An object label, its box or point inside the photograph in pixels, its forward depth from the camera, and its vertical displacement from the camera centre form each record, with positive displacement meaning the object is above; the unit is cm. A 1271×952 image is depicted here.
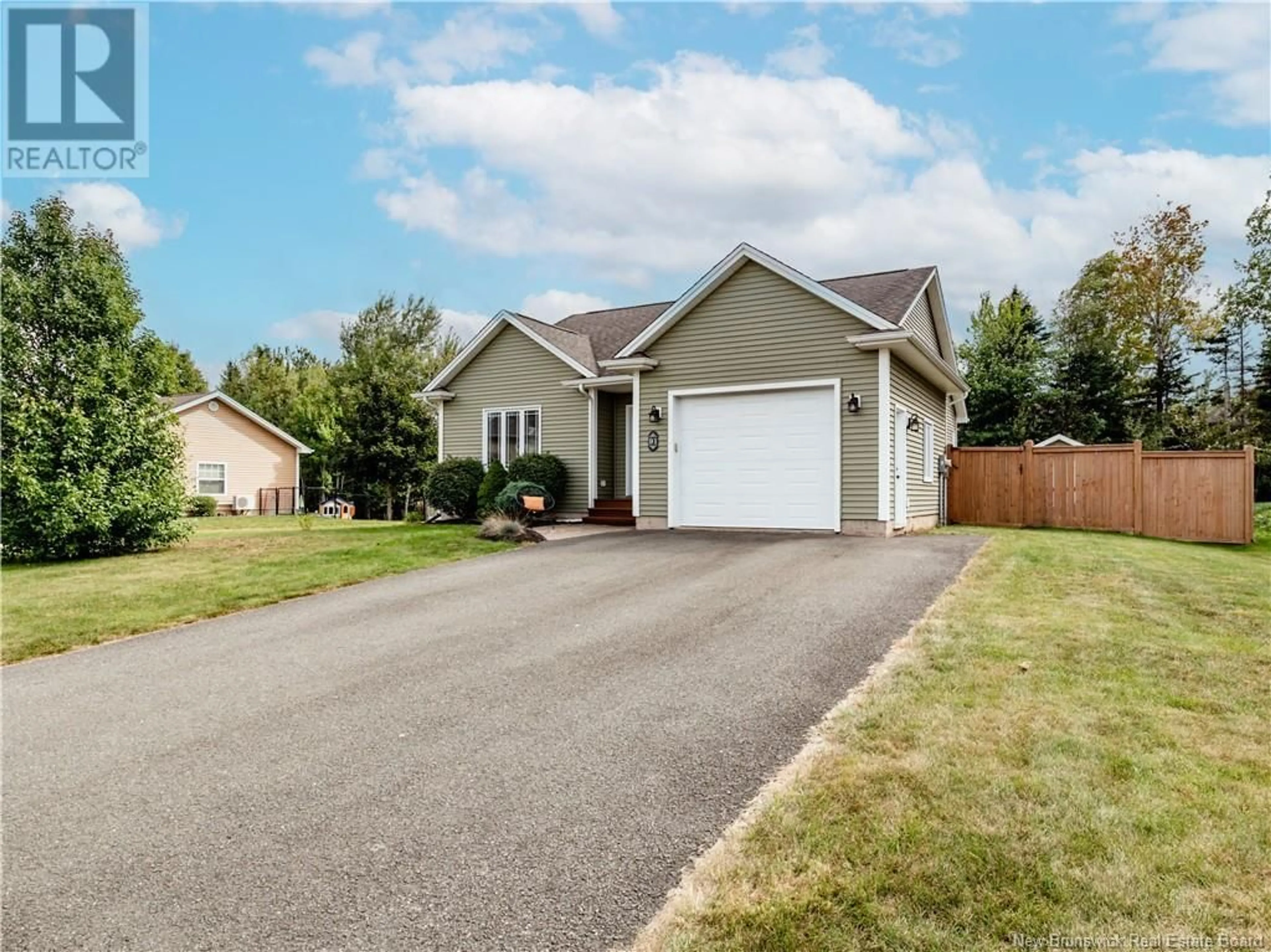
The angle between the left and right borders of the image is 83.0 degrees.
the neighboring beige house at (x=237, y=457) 2788 +106
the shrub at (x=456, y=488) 1606 -15
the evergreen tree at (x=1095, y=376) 3072 +437
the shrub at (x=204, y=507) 2609 -88
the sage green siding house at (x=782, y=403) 1163 +135
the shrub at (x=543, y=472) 1558 +19
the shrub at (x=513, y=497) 1394 -31
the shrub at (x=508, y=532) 1194 -85
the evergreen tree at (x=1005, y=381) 3109 +421
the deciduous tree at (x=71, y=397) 1103 +138
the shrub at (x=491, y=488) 1534 -16
